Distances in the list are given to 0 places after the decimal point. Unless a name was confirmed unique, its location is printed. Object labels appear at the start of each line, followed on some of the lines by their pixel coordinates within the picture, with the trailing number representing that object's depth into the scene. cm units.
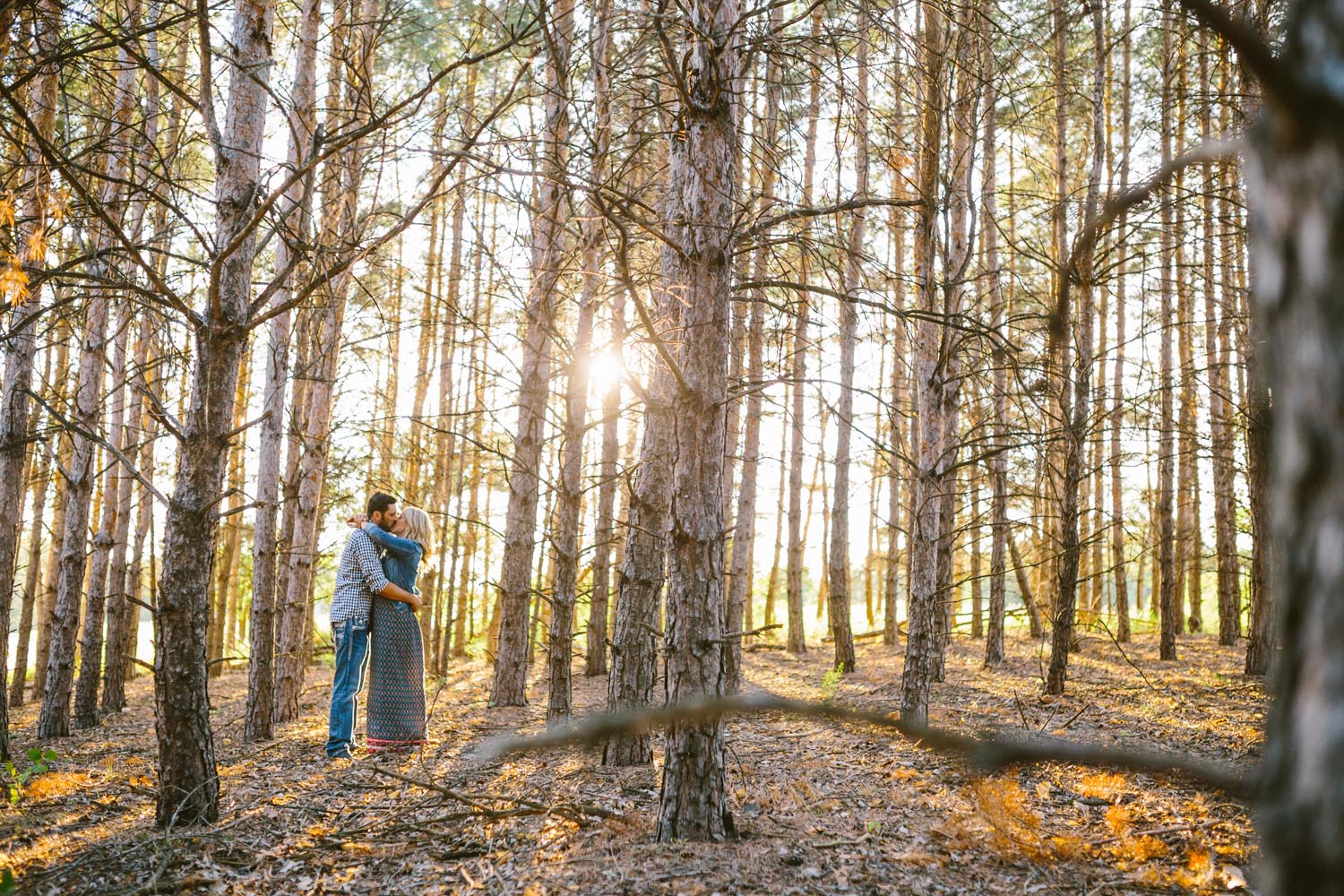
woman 643
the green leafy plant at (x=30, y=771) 476
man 632
